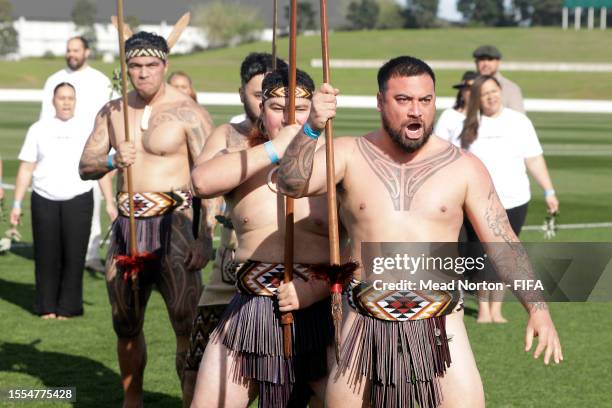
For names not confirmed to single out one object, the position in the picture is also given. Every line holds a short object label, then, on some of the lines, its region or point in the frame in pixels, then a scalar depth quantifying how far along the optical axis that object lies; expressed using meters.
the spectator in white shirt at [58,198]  11.34
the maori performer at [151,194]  7.62
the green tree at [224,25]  128.00
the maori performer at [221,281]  6.67
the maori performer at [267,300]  5.64
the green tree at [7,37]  124.31
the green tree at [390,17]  148.75
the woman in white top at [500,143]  10.64
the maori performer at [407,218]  5.04
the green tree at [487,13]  157.50
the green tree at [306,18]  137.50
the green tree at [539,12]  157.50
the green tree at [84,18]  130.50
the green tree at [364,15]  148.12
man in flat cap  13.02
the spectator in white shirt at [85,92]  11.90
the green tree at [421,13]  149.88
